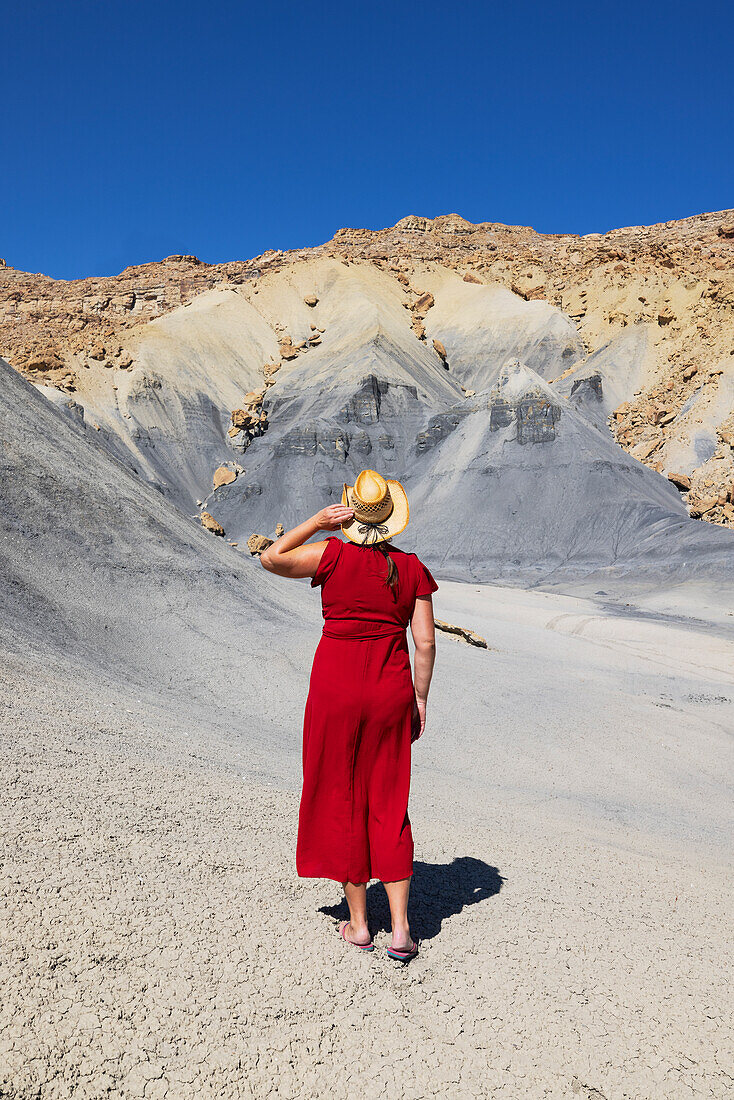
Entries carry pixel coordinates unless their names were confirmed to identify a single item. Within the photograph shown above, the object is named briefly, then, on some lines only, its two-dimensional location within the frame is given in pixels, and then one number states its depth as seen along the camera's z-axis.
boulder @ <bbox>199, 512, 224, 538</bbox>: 29.88
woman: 2.60
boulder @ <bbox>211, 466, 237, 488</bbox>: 36.75
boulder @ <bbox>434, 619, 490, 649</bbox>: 11.68
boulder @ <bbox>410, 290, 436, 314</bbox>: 50.59
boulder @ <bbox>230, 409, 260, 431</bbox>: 38.84
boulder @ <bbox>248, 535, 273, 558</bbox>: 25.69
